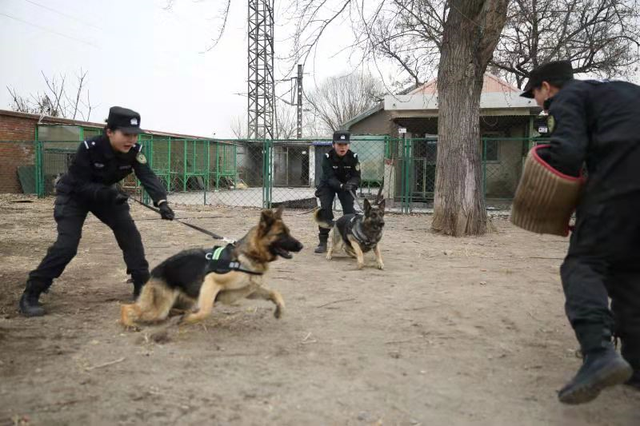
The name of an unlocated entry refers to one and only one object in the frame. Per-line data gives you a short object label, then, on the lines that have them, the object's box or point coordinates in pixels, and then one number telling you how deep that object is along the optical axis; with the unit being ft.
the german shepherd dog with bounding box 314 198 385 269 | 23.02
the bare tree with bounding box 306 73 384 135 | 156.15
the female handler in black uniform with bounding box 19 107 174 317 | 15.21
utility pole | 149.50
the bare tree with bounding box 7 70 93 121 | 106.15
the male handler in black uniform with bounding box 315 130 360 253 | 26.58
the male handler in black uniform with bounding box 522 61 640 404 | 8.93
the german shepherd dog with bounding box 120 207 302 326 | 13.75
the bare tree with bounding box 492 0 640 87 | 56.39
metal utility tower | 115.12
